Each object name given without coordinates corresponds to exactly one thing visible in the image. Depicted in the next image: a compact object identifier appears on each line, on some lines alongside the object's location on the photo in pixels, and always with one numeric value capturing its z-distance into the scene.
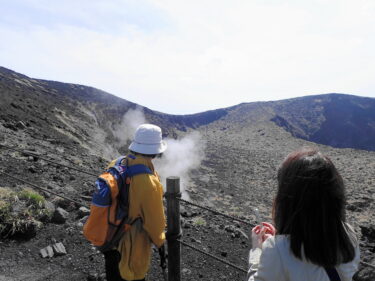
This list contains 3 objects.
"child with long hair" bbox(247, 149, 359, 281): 1.36
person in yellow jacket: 2.28
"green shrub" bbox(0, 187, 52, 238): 4.69
